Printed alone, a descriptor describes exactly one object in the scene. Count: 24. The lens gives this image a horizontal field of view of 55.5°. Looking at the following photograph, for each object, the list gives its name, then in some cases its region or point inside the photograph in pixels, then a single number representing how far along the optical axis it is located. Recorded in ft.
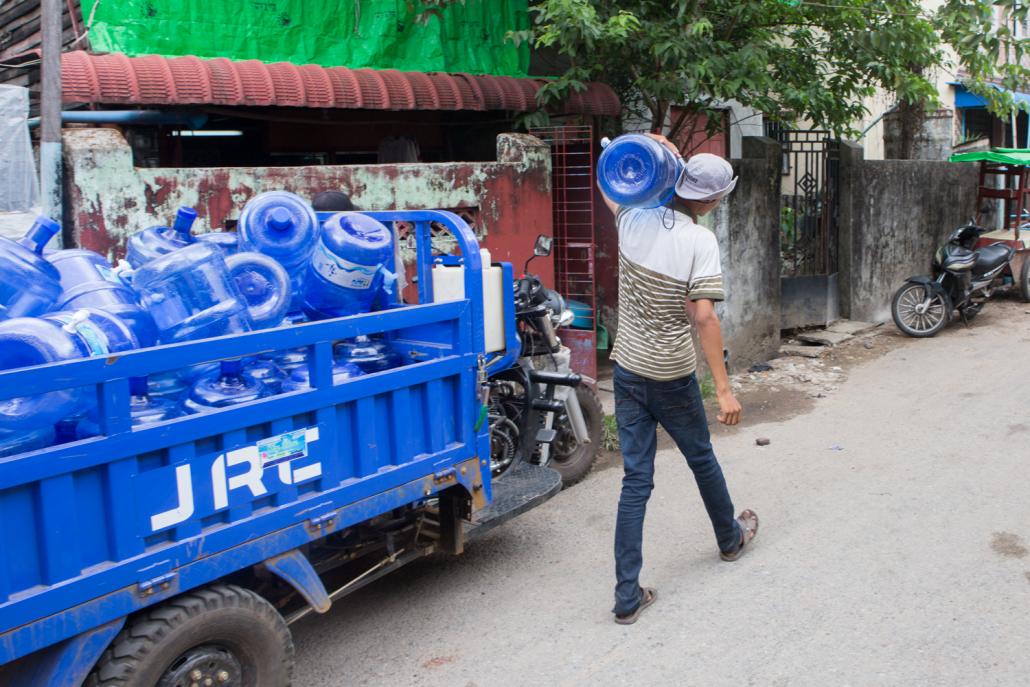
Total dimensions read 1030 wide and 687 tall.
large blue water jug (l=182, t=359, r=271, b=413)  11.13
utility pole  17.78
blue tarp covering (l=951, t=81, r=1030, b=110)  62.18
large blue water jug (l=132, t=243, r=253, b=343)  11.44
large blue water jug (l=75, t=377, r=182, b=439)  10.49
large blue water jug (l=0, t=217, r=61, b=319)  10.92
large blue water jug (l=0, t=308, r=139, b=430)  9.16
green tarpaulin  22.43
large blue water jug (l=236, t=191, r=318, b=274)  13.60
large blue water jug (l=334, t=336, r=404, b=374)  13.32
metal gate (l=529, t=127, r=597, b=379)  27.04
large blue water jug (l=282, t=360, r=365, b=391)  11.91
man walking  13.58
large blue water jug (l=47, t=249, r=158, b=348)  11.14
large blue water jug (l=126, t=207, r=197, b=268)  13.69
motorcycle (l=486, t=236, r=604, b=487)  18.13
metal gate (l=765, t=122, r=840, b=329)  35.27
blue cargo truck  9.12
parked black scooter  34.88
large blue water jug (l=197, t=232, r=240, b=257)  13.85
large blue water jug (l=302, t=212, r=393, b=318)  13.57
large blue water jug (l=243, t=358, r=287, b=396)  11.76
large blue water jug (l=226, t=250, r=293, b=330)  12.40
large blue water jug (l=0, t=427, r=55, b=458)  9.08
